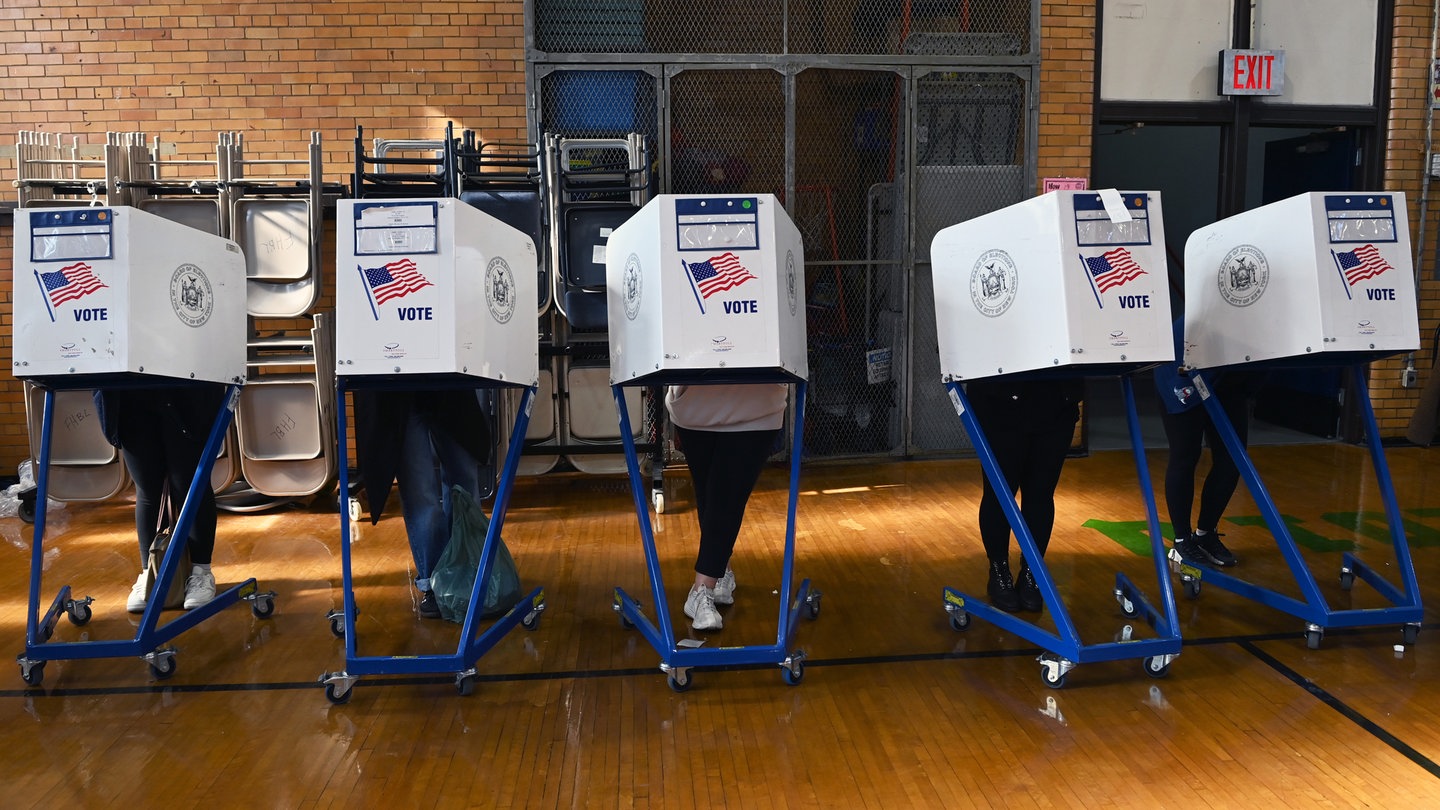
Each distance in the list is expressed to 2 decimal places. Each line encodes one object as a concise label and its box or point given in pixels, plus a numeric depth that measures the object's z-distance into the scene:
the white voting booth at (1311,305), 2.97
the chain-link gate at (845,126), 5.83
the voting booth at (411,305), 2.62
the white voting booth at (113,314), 2.72
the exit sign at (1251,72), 6.16
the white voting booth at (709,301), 2.66
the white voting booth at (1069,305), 2.69
